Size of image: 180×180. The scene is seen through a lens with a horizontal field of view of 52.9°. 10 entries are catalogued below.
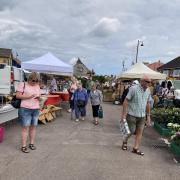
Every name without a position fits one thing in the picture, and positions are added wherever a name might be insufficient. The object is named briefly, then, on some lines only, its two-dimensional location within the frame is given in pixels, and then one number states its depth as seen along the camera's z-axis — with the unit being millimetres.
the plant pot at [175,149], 4243
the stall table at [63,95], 9575
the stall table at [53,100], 7699
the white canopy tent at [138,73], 10517
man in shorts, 4192
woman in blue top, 7084
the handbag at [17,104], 4053
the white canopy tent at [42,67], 9393
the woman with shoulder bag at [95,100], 6811
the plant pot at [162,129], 5682
